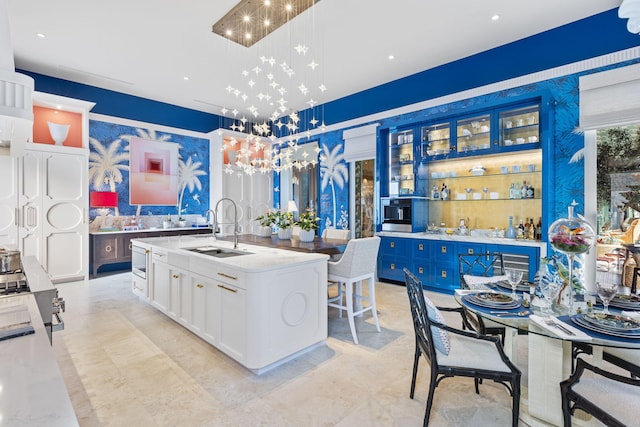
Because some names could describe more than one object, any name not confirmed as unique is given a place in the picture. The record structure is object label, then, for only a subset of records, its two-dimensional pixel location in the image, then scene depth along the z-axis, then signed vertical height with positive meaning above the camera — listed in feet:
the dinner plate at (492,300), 6.08 -1.80
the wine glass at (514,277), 6.77 -1.41
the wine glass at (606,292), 5.72 -1.48
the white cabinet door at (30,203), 15.79 +0.47
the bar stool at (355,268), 9.92 -1.85
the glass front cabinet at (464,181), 13.92 +1.63
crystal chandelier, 11.42 +7.72
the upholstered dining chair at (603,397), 4.18 -2.69
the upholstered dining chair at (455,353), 5.51 -2.69
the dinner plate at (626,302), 6.09 -1.82
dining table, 5.26 -2.41
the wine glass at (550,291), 6.13 -1.55
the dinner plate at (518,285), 7.46 -1.81
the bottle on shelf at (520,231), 14.21 -0.86
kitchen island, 7.68 -2.42
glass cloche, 6.04 -0.52
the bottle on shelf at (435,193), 17.15 +1.07
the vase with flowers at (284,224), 13.70 -0.51
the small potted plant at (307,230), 12.56 -0.71
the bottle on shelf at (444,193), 16.80 +1.05
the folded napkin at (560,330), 4.82 -1.93
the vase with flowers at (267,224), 14.02 -0.53
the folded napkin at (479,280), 8.28 -1.93
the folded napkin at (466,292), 7.10 -1.83
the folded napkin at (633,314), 5.64 -1.90
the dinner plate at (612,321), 4.99 -1.84
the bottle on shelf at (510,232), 14.28 -0.91
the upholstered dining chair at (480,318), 7.48 -2.58
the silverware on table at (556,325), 5.03 -1.91
